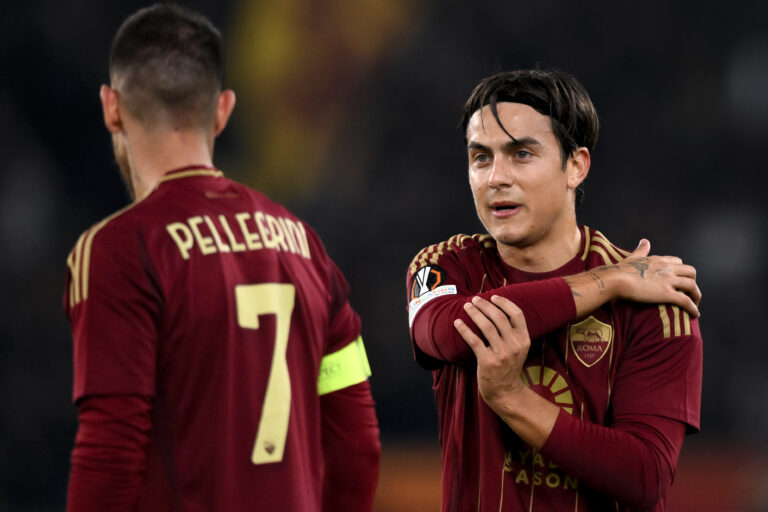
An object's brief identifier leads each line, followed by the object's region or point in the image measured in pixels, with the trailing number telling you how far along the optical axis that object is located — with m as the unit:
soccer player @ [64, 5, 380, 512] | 13.90
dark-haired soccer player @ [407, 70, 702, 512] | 14.34
